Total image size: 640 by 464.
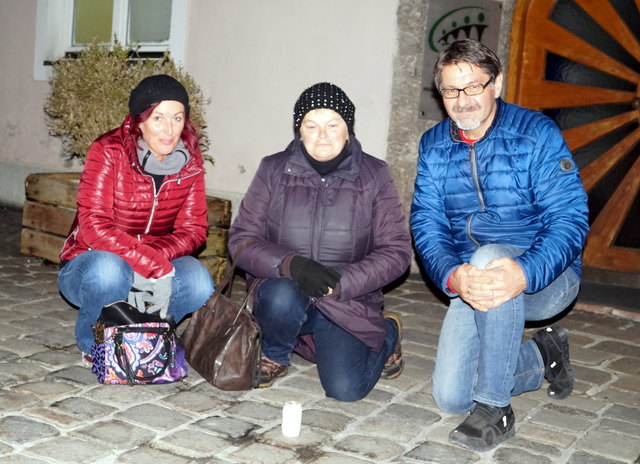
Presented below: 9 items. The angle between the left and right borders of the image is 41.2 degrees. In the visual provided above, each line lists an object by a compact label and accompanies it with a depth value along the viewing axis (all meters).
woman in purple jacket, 4.11
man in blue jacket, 3.71
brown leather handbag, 4.09
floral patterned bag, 4.12
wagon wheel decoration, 7.03
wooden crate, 6.53
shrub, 6.93
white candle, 3.66
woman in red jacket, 4.32
